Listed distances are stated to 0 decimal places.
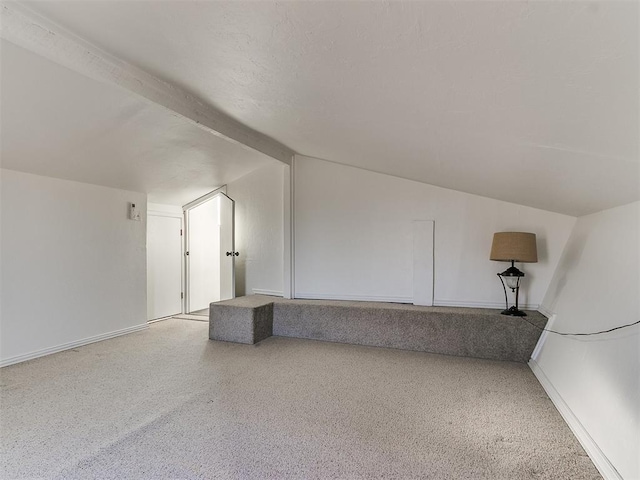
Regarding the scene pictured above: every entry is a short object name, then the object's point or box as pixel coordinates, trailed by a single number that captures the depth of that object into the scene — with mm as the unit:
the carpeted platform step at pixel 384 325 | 3398
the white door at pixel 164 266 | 5098
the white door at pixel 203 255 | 5730
